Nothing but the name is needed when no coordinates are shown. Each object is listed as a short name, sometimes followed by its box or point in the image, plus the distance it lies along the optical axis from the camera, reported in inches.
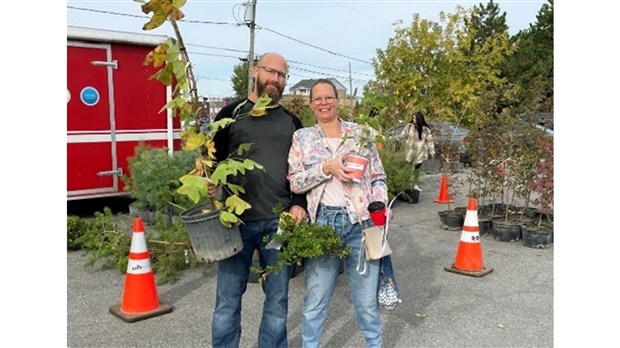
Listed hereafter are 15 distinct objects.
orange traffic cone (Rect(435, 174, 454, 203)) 396.7
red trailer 304.3
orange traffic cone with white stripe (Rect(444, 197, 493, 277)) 218.2
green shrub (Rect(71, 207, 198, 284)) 211.0
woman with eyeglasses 116.3
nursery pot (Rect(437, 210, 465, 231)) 305.6
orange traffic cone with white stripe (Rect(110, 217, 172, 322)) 167.2
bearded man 121.0
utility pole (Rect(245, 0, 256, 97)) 816.2
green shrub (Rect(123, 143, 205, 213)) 281.0
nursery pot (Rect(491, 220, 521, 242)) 276.4
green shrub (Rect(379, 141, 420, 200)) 351.6
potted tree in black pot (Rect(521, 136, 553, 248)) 263.3
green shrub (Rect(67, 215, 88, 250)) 251.9
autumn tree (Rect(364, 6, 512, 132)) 797.2
